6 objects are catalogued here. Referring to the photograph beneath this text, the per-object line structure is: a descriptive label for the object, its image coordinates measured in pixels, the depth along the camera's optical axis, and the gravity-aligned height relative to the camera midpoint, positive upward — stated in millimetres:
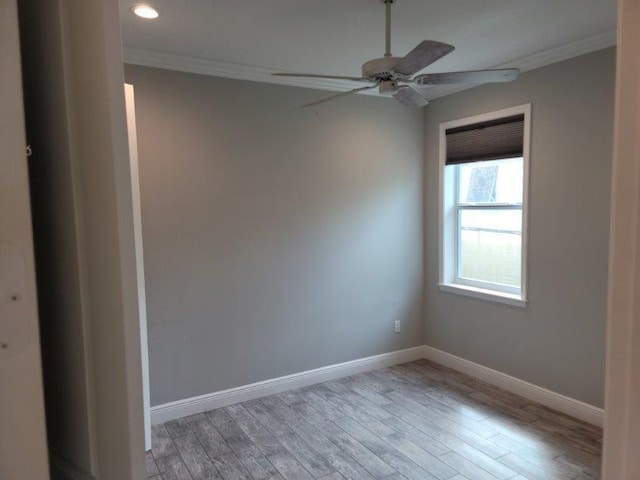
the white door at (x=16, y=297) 399 -82
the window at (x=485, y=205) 3564 -8
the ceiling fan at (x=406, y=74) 2035 +682
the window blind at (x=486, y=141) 3521 +559
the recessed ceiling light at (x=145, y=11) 2346 +1121
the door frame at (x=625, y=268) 635 -104
